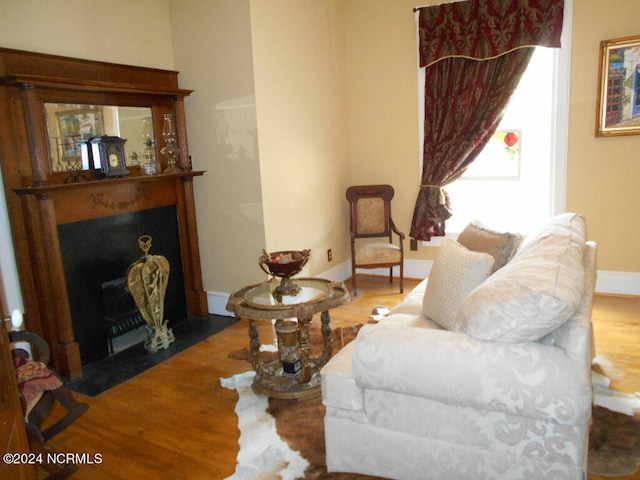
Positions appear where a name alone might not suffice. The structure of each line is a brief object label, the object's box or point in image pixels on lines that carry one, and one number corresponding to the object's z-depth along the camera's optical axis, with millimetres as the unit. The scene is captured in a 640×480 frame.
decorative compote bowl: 2965
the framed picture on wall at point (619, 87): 4059
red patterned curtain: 4332
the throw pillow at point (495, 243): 2838
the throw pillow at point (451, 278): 2369
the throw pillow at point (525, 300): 1740
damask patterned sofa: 1722
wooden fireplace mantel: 3059
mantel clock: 3484
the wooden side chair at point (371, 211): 5078
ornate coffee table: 2736
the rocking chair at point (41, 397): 2332
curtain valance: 4250
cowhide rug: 2221
